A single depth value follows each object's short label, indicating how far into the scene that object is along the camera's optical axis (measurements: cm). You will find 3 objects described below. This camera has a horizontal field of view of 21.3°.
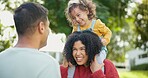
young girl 396
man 223
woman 338
